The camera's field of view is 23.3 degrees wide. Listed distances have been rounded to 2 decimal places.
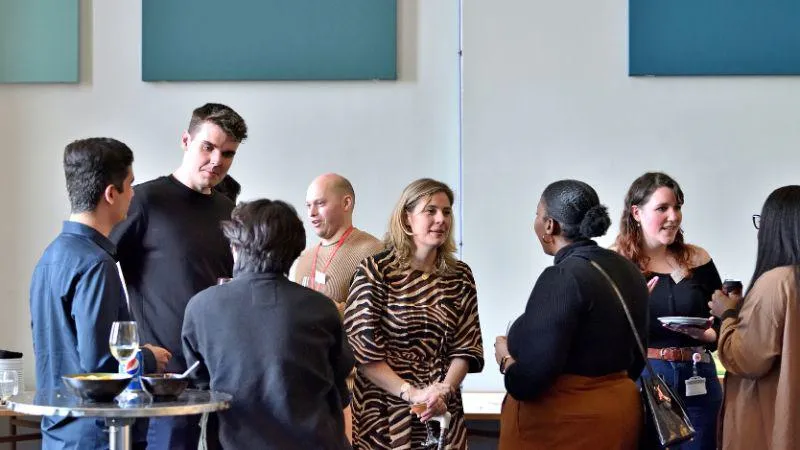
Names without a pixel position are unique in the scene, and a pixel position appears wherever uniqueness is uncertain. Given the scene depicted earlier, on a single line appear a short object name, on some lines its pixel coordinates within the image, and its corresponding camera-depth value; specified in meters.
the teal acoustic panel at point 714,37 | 11.51
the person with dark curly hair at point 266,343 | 5.12
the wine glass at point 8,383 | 9.21
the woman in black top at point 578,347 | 6.16
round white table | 4.44
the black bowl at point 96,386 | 4.66
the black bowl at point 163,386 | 4.85
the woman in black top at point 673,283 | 8.02
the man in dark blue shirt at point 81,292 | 5.22
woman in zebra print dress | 6.79
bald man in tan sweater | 8.10
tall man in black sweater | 6.50
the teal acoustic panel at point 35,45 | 11.70
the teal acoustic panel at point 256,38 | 11.63
